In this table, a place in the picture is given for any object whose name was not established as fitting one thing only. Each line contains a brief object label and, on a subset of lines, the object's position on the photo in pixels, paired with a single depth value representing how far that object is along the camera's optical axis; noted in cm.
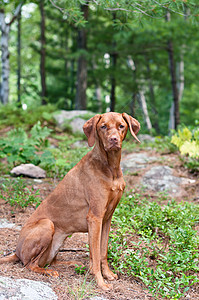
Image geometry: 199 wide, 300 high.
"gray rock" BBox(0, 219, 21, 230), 460
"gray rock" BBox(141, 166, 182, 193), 643
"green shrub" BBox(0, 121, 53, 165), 651
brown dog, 315
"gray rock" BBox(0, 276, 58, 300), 257
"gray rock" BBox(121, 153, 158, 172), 727
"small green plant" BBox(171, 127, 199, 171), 643
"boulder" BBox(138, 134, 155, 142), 1023
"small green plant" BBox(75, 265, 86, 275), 340
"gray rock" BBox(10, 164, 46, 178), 644
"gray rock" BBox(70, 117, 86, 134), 1101
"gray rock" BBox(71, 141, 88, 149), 933
